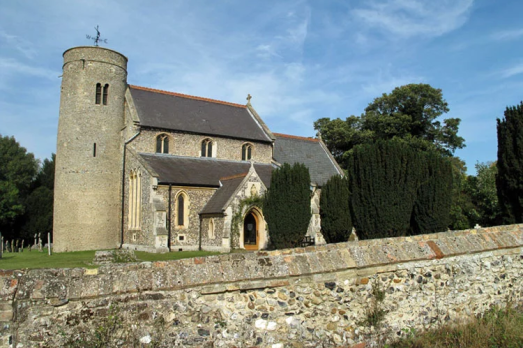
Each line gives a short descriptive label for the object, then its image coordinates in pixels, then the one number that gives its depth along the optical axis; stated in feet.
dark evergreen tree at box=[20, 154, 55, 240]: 138.31
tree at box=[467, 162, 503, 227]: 78.90
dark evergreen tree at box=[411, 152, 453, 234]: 53.83
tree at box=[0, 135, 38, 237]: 139.13
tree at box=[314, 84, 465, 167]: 136.15
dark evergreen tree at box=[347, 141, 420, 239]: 51.39
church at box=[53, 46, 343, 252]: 78.95
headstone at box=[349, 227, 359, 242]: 90.86
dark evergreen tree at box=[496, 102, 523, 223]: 52.39
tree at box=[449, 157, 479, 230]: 89.15
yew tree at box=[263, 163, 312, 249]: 66.74
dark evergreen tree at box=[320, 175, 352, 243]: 64.23
